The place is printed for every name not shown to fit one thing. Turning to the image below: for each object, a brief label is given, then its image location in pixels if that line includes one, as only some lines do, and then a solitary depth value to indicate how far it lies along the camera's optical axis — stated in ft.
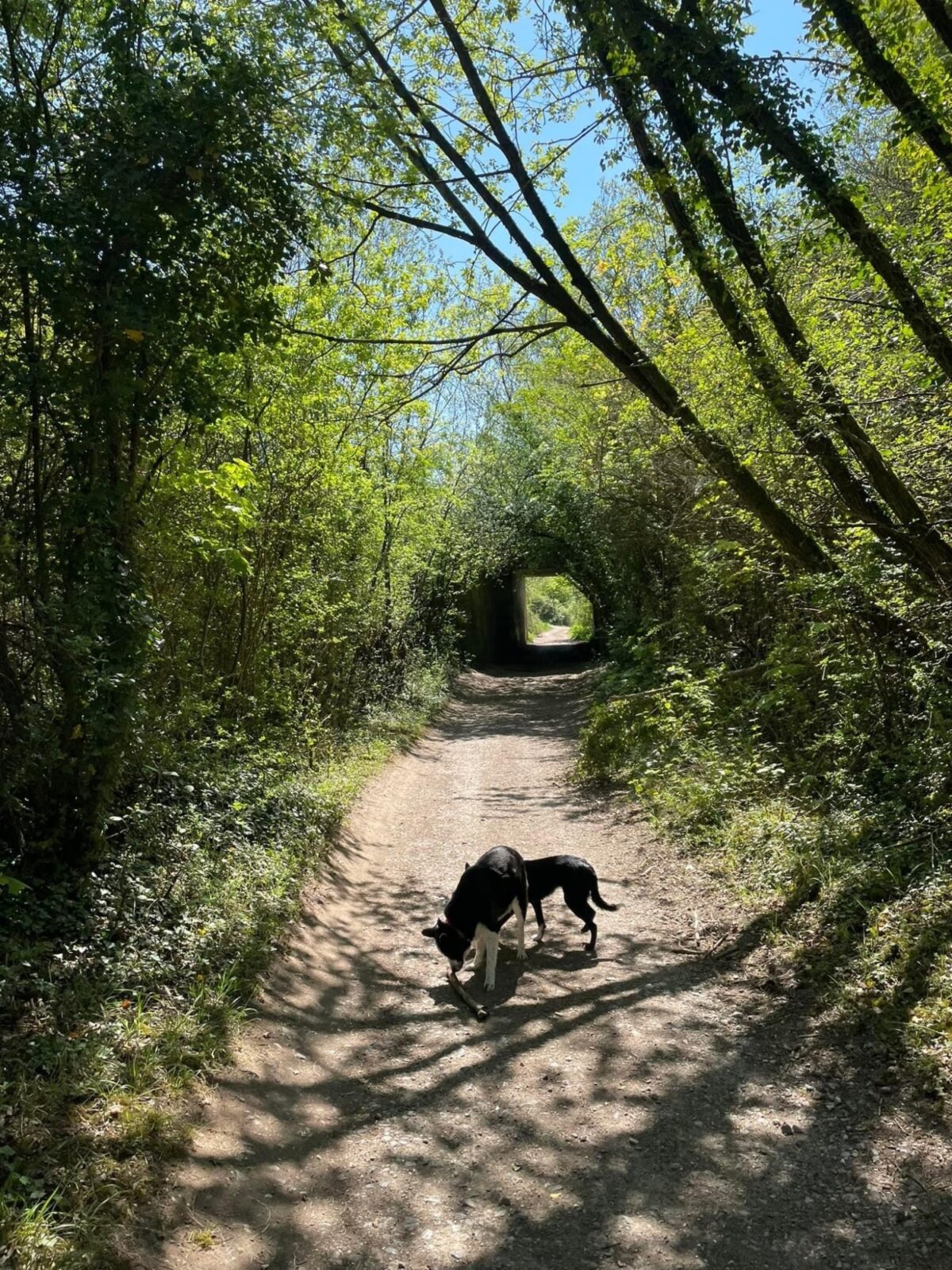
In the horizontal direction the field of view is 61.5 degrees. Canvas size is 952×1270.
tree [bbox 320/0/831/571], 19.60
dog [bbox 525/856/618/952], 17.56
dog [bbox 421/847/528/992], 15.84
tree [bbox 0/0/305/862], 12.85
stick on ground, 14.90
